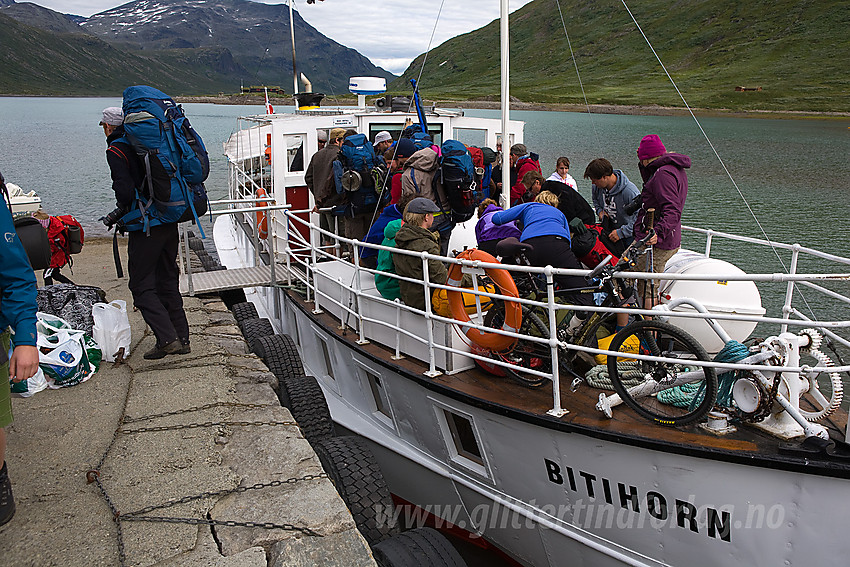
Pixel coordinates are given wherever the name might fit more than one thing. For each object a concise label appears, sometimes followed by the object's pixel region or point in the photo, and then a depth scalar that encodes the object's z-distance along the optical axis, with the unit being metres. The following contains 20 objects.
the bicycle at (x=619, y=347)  4.03
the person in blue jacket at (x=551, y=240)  4.86
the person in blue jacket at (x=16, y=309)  2.98
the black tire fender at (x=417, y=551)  4.05
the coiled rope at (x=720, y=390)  3.95
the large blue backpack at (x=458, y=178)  6.52
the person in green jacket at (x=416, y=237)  5.38
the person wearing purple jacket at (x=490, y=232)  5.64
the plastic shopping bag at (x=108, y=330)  5.68
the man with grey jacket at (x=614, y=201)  6.92
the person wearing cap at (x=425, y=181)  6.71
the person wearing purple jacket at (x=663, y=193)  5.74
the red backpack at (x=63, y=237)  7.72
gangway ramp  8.33
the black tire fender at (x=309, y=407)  5.86
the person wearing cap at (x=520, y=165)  8.71
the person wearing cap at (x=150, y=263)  5.09
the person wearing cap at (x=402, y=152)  7.76
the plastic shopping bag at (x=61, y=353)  5.07
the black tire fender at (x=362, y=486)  4.65
